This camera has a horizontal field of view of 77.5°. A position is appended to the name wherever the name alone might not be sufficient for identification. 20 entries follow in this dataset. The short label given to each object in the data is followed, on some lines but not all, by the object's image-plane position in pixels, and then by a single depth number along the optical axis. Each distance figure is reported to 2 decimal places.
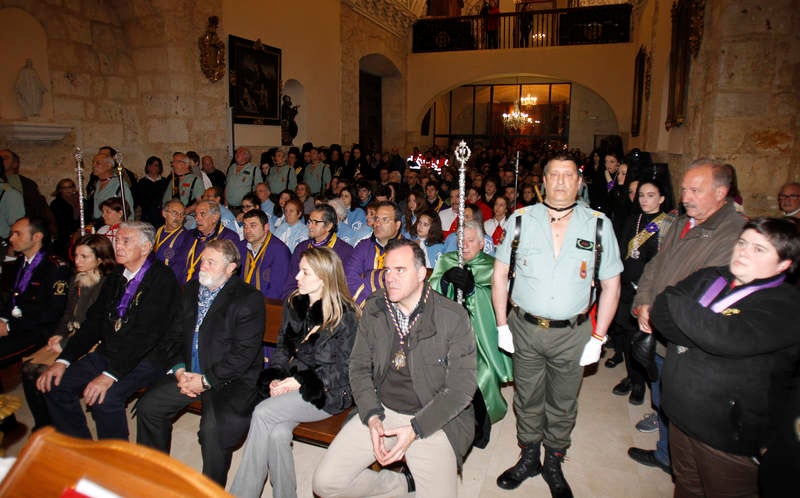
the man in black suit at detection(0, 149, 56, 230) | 6.21
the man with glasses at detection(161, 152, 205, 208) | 7.66
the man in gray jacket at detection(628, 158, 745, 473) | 2.65
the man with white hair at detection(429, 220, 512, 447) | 3.22
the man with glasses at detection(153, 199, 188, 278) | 5.12
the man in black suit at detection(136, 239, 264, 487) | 3.04
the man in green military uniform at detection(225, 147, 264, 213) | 8.92
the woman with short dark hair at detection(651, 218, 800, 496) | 1.94
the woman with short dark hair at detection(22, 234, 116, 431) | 3.85
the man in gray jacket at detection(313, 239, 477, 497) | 2.49
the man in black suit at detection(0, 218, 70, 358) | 3.99
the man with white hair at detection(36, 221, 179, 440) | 3.26
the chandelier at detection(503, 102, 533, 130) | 23.17
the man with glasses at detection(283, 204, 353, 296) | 4.58
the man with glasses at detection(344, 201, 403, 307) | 4.19
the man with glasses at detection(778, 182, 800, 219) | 4.68
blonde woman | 2.76
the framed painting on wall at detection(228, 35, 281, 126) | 10.10
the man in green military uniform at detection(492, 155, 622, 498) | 2.83
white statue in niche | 7.48
